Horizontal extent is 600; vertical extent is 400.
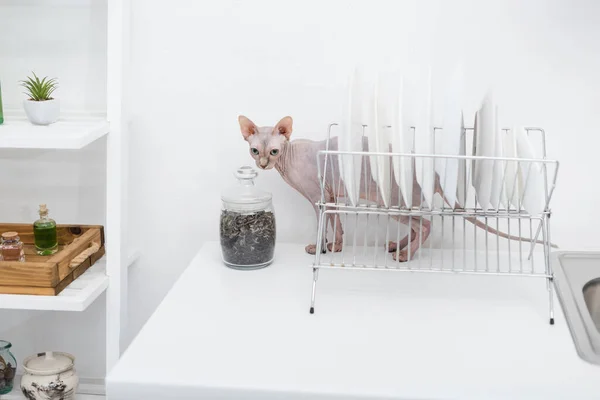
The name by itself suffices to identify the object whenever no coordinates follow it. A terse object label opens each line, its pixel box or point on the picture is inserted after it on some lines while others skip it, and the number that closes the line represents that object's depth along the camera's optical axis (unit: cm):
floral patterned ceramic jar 154
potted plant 143
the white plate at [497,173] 121
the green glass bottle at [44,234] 148
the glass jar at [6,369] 163
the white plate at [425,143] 120
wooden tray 138
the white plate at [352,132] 123
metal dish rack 124
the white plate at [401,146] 120
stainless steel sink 111
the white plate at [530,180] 123
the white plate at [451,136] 117
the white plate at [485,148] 121
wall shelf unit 138
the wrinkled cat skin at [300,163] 139
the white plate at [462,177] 126
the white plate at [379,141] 124
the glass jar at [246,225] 139
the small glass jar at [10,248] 143
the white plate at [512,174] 124
